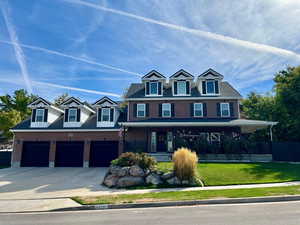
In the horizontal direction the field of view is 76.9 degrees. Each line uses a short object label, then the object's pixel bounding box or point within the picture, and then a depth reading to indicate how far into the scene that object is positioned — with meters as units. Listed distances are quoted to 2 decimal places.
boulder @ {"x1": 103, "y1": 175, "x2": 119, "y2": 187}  10.53
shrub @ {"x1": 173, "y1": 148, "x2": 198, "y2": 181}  10.47
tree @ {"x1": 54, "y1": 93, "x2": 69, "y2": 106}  39.88
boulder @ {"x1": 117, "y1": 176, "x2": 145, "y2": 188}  10.52
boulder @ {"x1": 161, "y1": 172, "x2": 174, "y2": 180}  10.68
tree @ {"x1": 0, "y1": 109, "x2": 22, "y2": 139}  24.48
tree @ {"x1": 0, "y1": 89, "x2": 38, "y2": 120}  31.41
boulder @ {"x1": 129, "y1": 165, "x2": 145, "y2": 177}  10.91
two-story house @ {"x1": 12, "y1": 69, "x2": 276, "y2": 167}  19.05
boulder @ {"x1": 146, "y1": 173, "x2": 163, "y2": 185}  10.56
